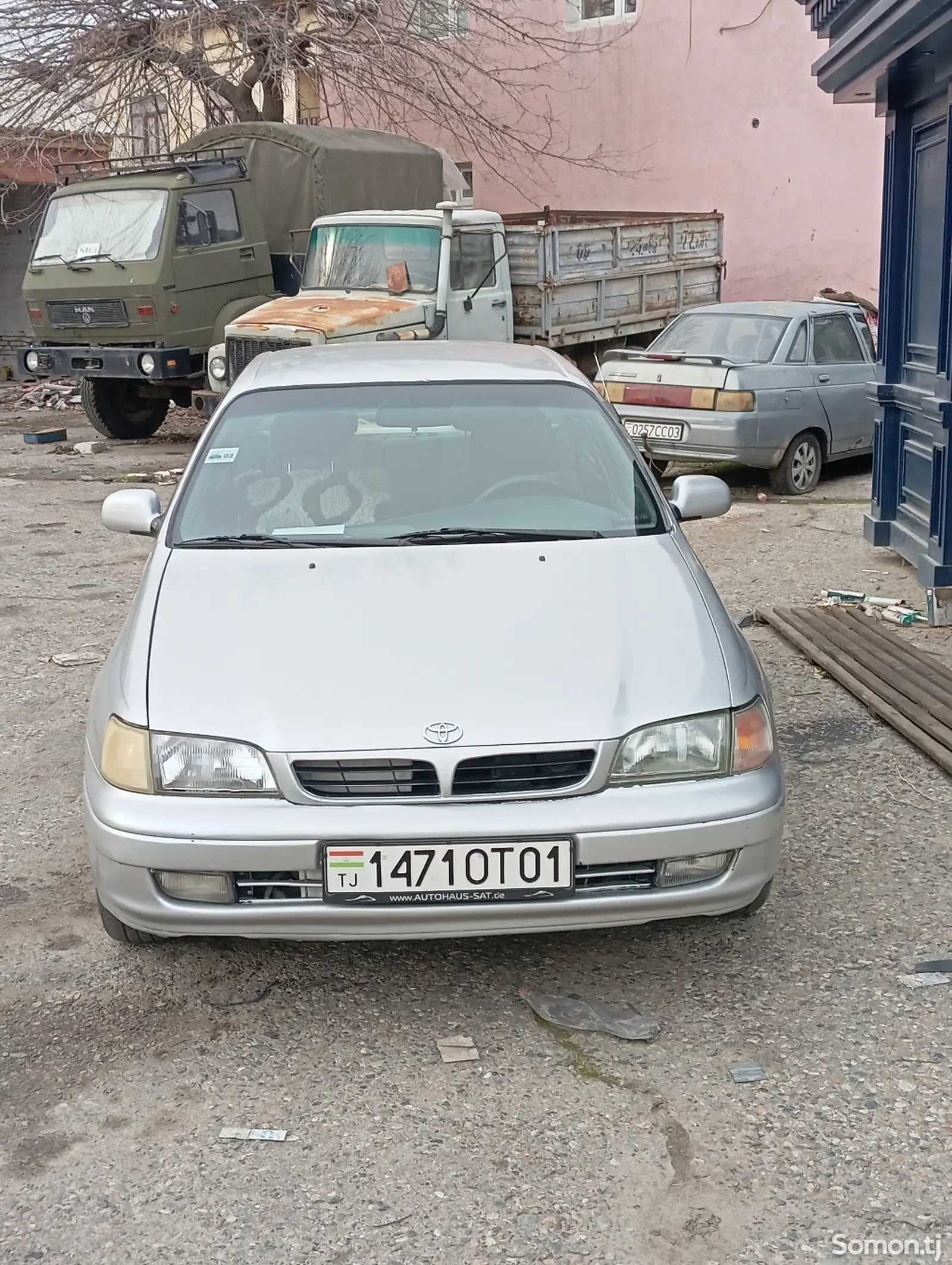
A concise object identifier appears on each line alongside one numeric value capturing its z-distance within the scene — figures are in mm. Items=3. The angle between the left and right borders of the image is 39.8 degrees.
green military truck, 13531
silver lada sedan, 10031
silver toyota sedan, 2963
